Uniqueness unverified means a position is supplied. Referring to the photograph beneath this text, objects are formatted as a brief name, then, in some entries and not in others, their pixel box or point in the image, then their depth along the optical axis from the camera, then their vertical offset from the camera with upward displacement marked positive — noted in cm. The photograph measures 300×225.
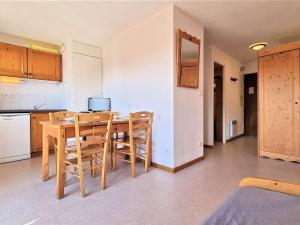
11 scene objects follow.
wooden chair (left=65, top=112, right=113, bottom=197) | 204 -32
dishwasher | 323 -45
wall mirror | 287 +87
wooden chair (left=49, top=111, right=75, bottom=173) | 261 -7
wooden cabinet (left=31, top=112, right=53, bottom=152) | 362 -38
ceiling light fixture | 348 +126
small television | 419 +18
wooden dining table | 201 -37
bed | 70 -42
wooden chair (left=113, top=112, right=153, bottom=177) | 266 -40
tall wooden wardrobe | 325 +15
